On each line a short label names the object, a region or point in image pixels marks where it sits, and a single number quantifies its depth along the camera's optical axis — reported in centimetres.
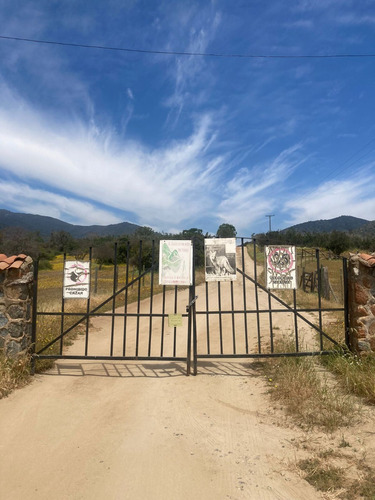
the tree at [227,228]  7846
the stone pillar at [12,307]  538
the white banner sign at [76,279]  593
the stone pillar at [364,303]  545
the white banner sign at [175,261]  584
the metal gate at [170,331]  580
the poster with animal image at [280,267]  598
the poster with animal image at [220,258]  592
